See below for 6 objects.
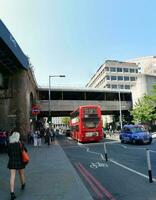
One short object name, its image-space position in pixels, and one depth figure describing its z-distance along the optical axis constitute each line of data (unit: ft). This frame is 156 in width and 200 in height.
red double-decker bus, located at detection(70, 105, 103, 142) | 52.58
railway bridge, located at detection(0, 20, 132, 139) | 39.11
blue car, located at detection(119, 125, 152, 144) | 45.76
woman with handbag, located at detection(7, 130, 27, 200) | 13.52
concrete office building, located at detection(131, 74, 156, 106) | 102.36
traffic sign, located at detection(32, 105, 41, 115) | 48.30
